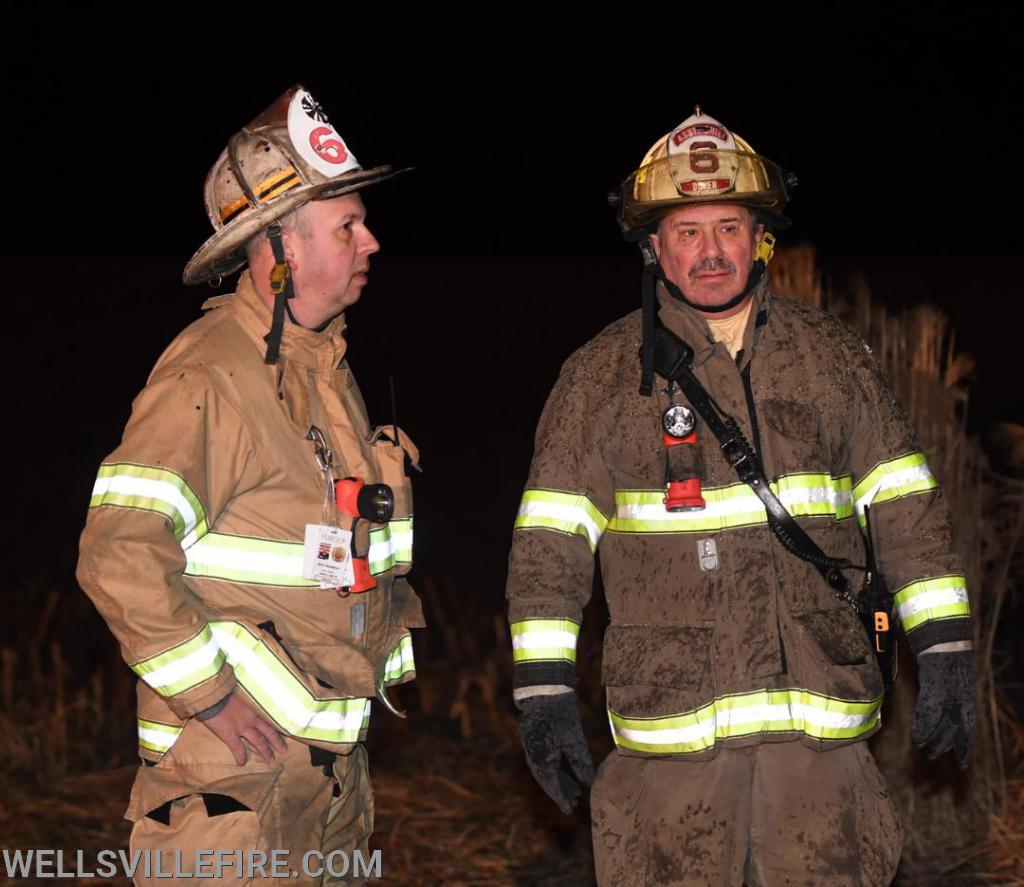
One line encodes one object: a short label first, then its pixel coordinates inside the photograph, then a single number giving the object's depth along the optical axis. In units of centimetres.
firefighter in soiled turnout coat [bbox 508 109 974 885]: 406
